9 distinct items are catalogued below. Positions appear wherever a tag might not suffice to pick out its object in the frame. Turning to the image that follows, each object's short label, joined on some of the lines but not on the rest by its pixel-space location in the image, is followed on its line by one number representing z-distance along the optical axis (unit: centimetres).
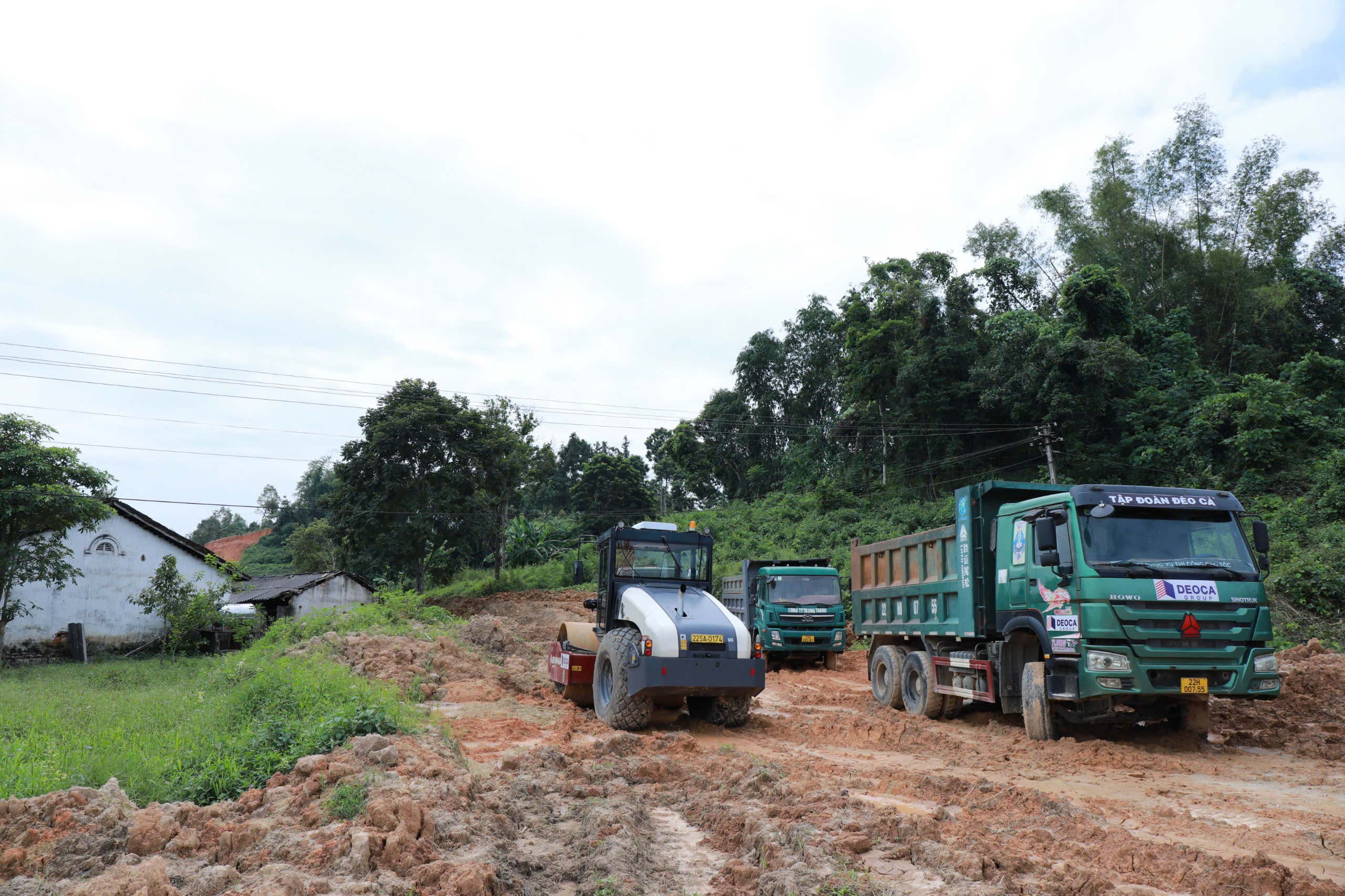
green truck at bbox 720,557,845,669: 1867
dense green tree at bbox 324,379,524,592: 3481
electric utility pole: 2686
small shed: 3475
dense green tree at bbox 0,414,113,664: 2023
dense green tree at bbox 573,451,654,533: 5544
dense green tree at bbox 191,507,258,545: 9056
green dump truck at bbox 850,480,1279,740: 834
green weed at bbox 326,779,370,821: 542
